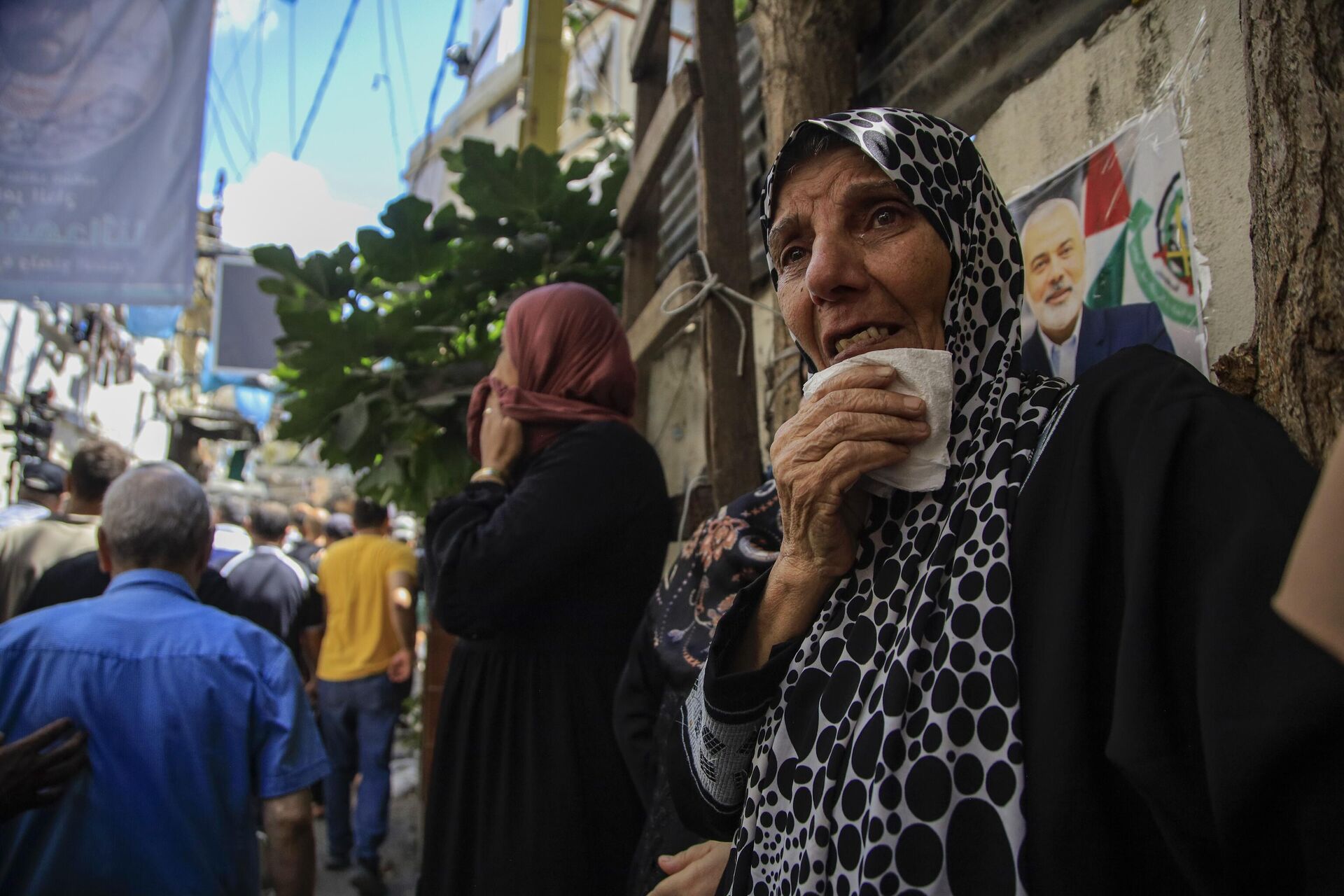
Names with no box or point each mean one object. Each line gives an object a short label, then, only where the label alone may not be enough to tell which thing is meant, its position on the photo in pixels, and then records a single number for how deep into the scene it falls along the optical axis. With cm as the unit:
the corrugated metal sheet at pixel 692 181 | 266
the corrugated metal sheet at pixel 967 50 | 163
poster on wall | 128
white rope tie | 223
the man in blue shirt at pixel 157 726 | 186
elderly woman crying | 67
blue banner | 435
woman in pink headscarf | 182
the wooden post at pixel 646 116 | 311
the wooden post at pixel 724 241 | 222
